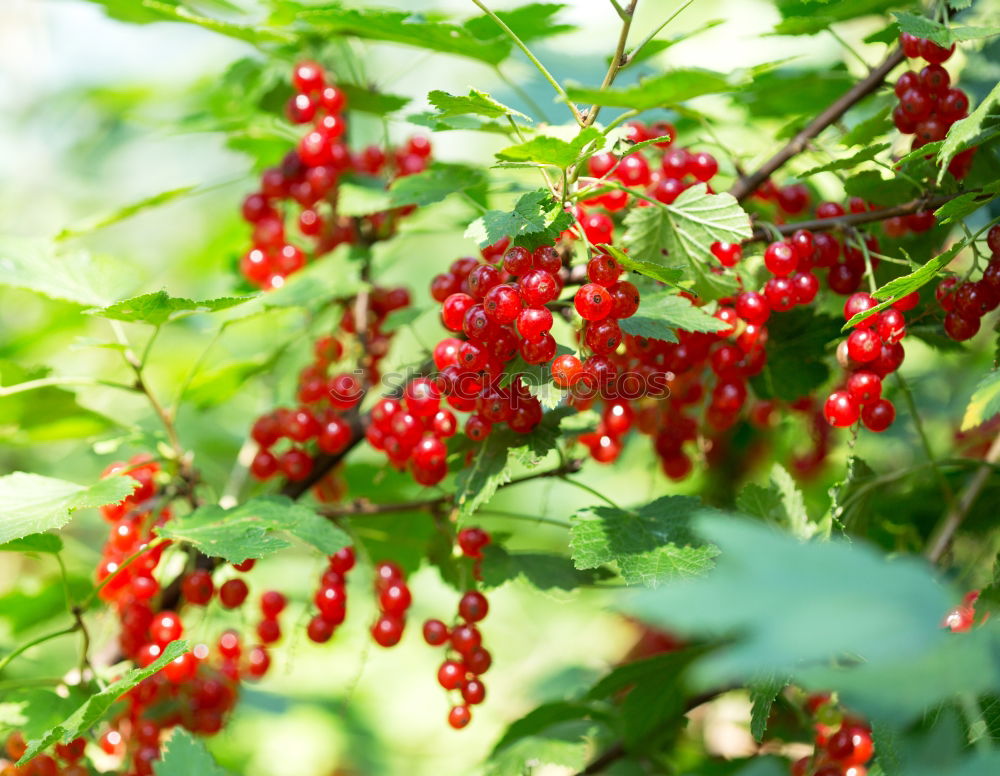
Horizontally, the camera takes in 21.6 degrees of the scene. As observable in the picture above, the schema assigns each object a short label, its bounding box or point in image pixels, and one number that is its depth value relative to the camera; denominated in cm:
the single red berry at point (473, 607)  77
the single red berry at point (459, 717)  78
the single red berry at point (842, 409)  74
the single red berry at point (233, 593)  79
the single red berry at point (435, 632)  78
